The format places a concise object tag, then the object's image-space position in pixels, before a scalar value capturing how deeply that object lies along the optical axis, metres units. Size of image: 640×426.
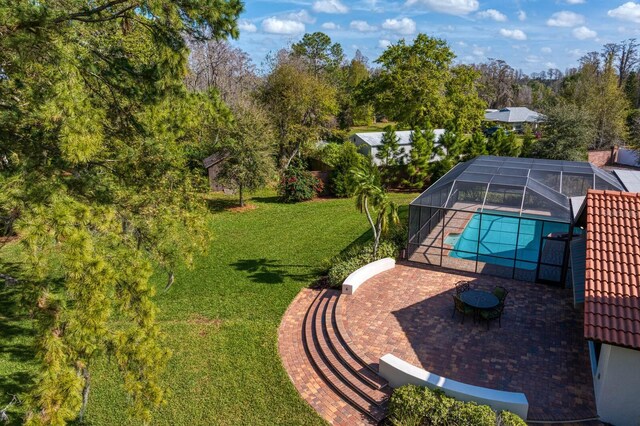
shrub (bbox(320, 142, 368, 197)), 27.42
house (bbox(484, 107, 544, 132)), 62.41
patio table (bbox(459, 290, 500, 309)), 11.35
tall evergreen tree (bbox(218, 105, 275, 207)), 23.56
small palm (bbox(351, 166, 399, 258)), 14.67
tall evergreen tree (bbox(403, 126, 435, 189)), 29.50
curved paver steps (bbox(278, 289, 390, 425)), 9.09
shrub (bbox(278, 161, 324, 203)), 26.77
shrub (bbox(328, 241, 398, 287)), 14.51
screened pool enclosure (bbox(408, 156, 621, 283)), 14.78
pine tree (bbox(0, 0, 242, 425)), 5.29
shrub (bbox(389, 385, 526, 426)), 7.89
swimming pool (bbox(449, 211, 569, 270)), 16.05
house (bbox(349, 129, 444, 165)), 29.88
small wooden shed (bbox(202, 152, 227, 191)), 27.80
